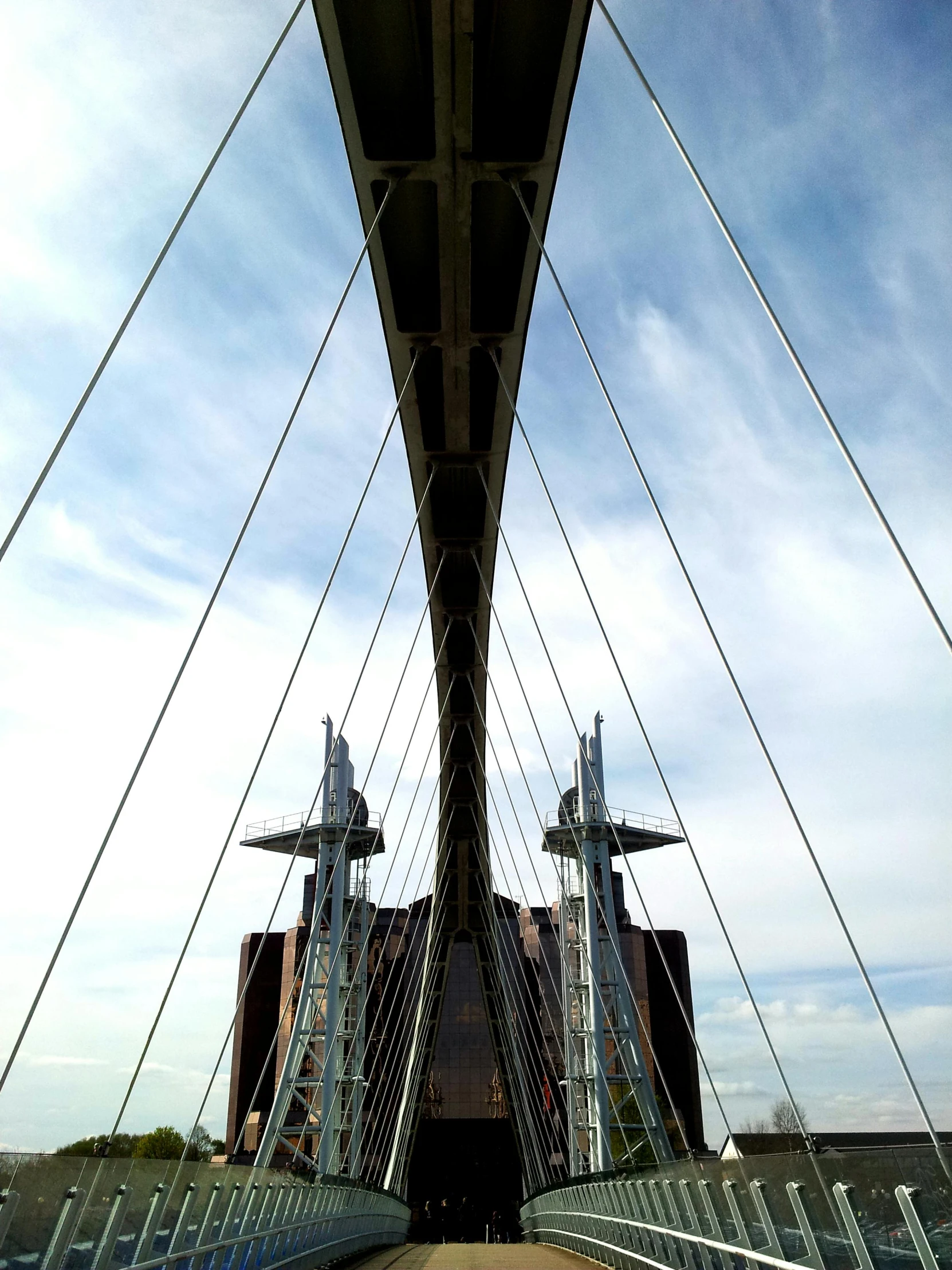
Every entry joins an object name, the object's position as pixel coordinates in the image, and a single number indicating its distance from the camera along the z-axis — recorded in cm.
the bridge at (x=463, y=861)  603
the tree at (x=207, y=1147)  5500
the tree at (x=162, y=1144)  6606
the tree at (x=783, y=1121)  5806
